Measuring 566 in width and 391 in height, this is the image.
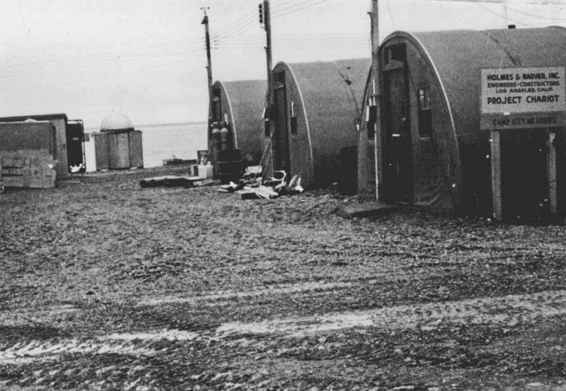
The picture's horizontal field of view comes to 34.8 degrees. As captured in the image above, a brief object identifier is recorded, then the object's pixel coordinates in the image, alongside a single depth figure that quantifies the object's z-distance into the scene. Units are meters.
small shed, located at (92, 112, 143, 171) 45.75
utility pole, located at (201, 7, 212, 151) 36.25
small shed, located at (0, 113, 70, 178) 38.88
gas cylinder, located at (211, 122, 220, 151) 29.98
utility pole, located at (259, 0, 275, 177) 25.44
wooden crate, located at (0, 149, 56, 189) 30.98
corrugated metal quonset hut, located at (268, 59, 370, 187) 23.50
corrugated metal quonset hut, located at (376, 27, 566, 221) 14.30
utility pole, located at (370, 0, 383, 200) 16.98
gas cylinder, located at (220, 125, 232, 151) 29.88
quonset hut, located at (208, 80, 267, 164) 32.44
